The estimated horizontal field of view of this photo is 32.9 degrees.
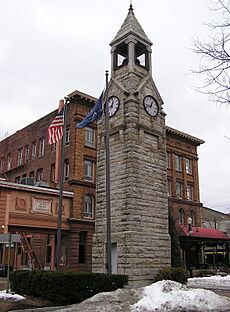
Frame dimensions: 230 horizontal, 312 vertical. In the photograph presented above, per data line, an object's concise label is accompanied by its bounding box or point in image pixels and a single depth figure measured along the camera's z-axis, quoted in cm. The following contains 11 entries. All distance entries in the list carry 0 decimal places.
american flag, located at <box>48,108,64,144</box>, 2147
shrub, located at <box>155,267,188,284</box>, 1883
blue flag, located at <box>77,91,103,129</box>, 1950
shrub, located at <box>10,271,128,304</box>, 1370
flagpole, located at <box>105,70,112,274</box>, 1583
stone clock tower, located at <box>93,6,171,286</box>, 1900
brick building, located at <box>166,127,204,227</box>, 4634
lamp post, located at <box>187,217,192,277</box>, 2838
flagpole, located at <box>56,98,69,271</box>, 1807
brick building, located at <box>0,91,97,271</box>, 3325
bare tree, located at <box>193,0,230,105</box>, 1043
